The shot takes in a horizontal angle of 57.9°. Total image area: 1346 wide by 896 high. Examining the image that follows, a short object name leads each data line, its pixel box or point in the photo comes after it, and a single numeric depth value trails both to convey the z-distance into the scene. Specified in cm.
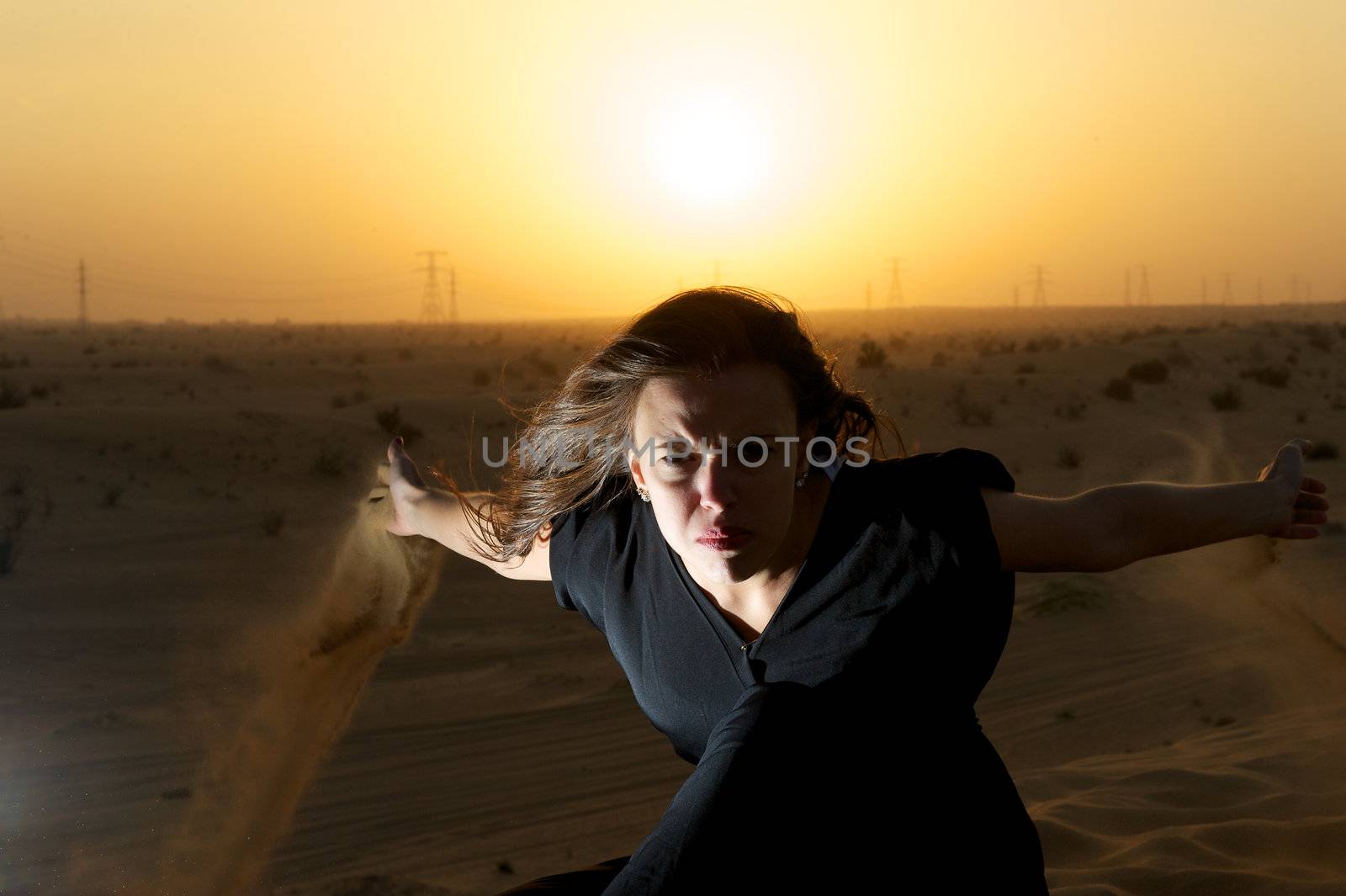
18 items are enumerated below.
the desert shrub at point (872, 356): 2832
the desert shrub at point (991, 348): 3720
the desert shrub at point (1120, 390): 2259
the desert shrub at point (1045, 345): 3941
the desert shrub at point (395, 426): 1819
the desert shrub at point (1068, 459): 1627
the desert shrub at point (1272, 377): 2361
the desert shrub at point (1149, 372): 2444
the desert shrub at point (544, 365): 3312
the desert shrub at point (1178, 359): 2640
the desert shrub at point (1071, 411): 2088
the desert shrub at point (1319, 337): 3133
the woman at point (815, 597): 225
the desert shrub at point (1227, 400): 2125
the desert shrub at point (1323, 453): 1582
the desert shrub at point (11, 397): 2006
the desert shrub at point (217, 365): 3350
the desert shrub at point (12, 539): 947
